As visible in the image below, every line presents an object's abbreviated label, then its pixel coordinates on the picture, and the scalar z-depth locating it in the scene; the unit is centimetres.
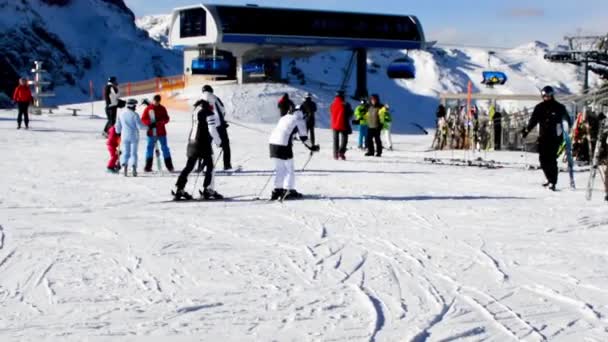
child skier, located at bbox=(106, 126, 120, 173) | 1586
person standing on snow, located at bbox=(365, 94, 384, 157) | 2112
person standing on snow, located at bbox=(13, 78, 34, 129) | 2550
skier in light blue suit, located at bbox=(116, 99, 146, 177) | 1513
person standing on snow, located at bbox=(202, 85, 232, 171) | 1272
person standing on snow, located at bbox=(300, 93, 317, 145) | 2144
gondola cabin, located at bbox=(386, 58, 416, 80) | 5312
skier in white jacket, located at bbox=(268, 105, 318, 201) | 1204
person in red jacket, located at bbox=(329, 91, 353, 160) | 1997
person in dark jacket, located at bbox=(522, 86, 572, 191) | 1371
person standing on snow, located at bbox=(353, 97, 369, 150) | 2335
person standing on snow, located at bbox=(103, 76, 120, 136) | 2028
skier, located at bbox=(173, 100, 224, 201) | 1208
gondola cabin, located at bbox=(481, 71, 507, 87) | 5592
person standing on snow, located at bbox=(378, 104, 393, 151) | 2219
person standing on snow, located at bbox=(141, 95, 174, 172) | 1593
